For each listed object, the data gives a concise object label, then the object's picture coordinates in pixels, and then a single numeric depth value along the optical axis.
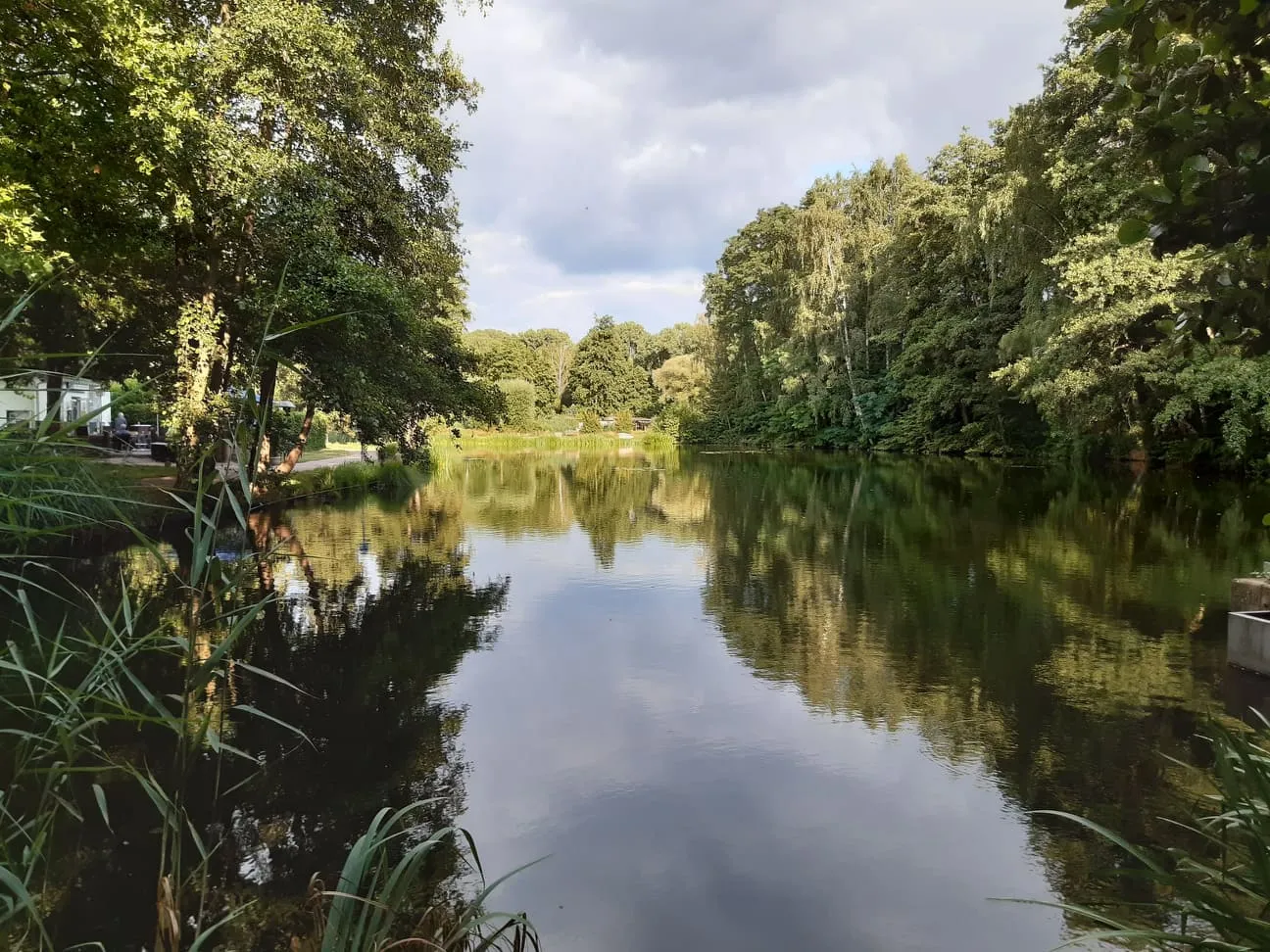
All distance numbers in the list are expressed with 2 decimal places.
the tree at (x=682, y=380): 53.59
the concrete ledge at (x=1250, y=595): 5.86
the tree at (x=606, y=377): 61.19
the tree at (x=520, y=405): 47.25
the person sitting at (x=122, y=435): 21.78
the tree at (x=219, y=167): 8.34
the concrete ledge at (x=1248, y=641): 5.55
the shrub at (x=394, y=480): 19.53
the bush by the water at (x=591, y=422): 52.25
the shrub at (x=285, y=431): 17.24
